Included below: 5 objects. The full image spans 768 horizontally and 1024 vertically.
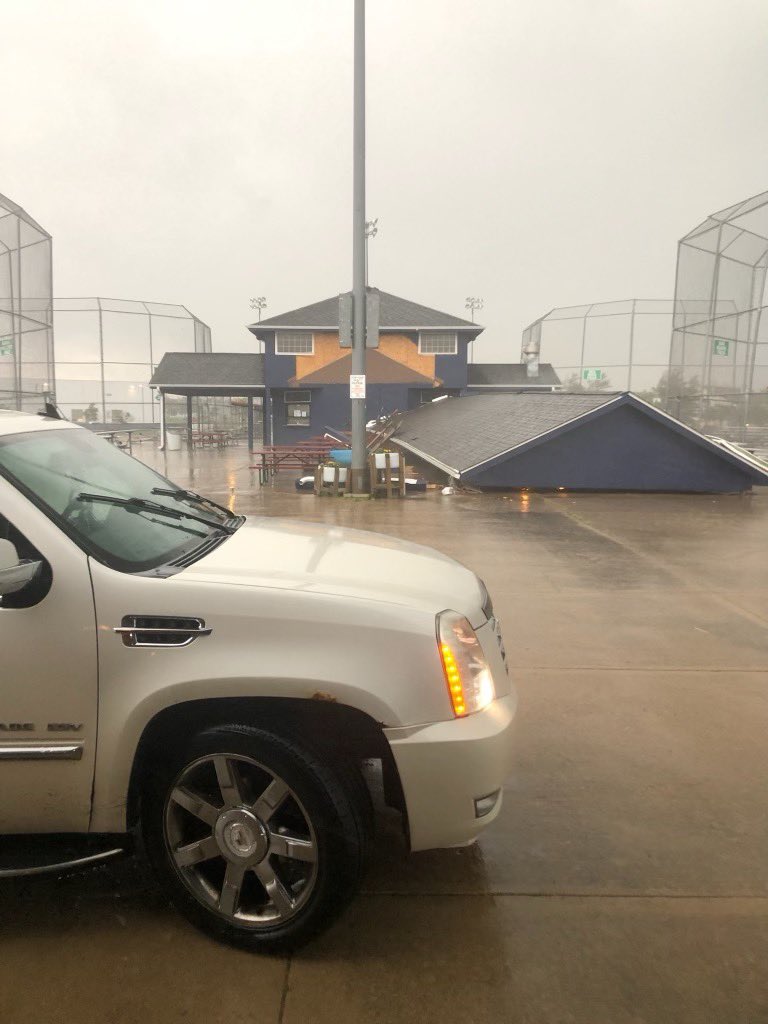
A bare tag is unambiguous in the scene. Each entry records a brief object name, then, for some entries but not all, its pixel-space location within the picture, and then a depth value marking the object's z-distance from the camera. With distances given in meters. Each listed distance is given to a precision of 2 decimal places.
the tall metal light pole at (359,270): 12.95
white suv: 2.26
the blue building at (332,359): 28.83
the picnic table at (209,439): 33.37
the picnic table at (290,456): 17.09
